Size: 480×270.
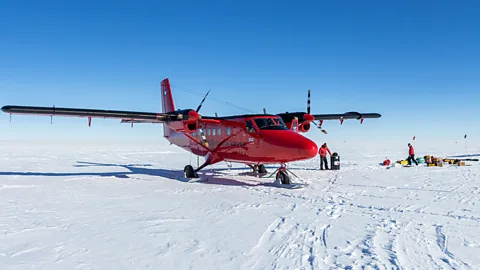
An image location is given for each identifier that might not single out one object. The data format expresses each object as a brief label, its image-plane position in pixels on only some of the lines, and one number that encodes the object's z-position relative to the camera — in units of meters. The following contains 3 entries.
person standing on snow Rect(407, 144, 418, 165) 19.49
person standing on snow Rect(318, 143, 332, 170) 17.93
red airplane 11.50
